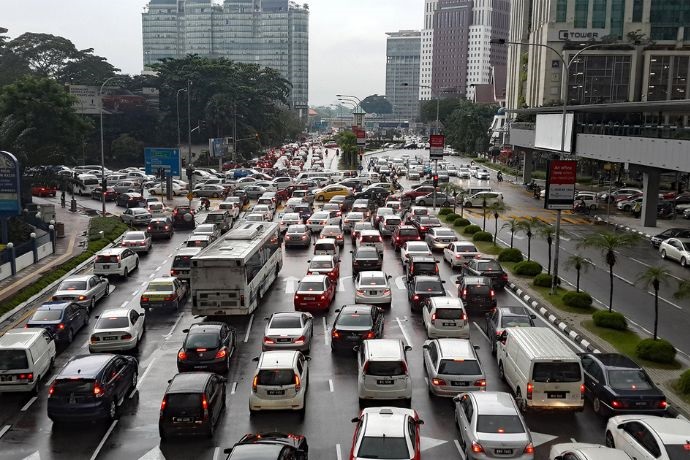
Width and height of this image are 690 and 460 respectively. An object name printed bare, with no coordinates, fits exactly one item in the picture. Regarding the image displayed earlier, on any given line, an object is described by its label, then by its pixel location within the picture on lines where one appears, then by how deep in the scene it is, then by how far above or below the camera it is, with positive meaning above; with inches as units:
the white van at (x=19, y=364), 762.2 -262.7
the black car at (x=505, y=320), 883.4 -240.0
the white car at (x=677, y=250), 1459.2 -248.8
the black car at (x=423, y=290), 1083.9 -249.6
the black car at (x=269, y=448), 510.9 -238.2
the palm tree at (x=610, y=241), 1043.3 -166.6
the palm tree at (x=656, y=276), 893.0 -182.2
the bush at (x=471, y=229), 1784.0 -254.9
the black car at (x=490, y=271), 1242.0 -251.1
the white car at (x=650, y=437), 527.8 -236.0
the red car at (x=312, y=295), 1077.1 -258.5
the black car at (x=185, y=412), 633.6 -256.6
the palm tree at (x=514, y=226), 1430.6 -198.5
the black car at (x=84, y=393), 664.4 -256.4
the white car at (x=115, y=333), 900.6 -268.3
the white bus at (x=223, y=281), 991.0 -222.6
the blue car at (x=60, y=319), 938.1 -267.3
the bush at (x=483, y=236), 1694.1 -259.0
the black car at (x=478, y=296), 1083.3 -256.2
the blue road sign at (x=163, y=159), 2628.0 -139.9
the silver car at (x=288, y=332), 863.1 -255.2
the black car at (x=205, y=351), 809.5 -260.4
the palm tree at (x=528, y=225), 1385.3 -190.7
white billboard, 2283.5 -10.9
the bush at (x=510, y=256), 1445.6 -259.2
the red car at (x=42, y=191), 2635.3 -265.6
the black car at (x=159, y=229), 1801.2 -271.3
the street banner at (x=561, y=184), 1135.6 -88.1
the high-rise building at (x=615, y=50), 3452.3 +383.4
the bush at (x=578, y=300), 1100.5 -262.6
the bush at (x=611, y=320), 978.1 -261.3
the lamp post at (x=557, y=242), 1160.8 -184.1
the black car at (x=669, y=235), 1605.6 -236.7
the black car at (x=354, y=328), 873.5 -249.4
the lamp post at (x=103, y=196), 2105.1 -225.4
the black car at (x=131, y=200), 2377.0 -268.1
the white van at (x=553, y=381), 681.0 -240.9
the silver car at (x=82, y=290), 1103.6 -268.4
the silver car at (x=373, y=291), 1093.1 -253.5
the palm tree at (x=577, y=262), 1076.5 -200.2
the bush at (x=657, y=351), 842.8 -261.0
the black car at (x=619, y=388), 669.9 -247.6
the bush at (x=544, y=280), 1241.4 -264.1
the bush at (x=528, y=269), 1334.9 -262.6
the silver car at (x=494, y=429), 557.6 -241.5
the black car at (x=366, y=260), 1334.9 -253.0
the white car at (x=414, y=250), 1385.3 -243.1
